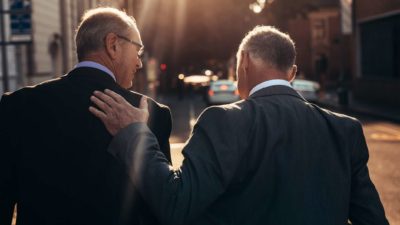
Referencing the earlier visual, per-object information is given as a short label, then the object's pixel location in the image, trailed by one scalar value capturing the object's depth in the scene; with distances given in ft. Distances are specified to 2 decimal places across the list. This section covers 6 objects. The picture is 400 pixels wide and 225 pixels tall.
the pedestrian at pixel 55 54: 70.54
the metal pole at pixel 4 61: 33.49
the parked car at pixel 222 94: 97.04
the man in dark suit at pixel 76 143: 8.23
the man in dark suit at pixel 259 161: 7.62
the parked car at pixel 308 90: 96.07
